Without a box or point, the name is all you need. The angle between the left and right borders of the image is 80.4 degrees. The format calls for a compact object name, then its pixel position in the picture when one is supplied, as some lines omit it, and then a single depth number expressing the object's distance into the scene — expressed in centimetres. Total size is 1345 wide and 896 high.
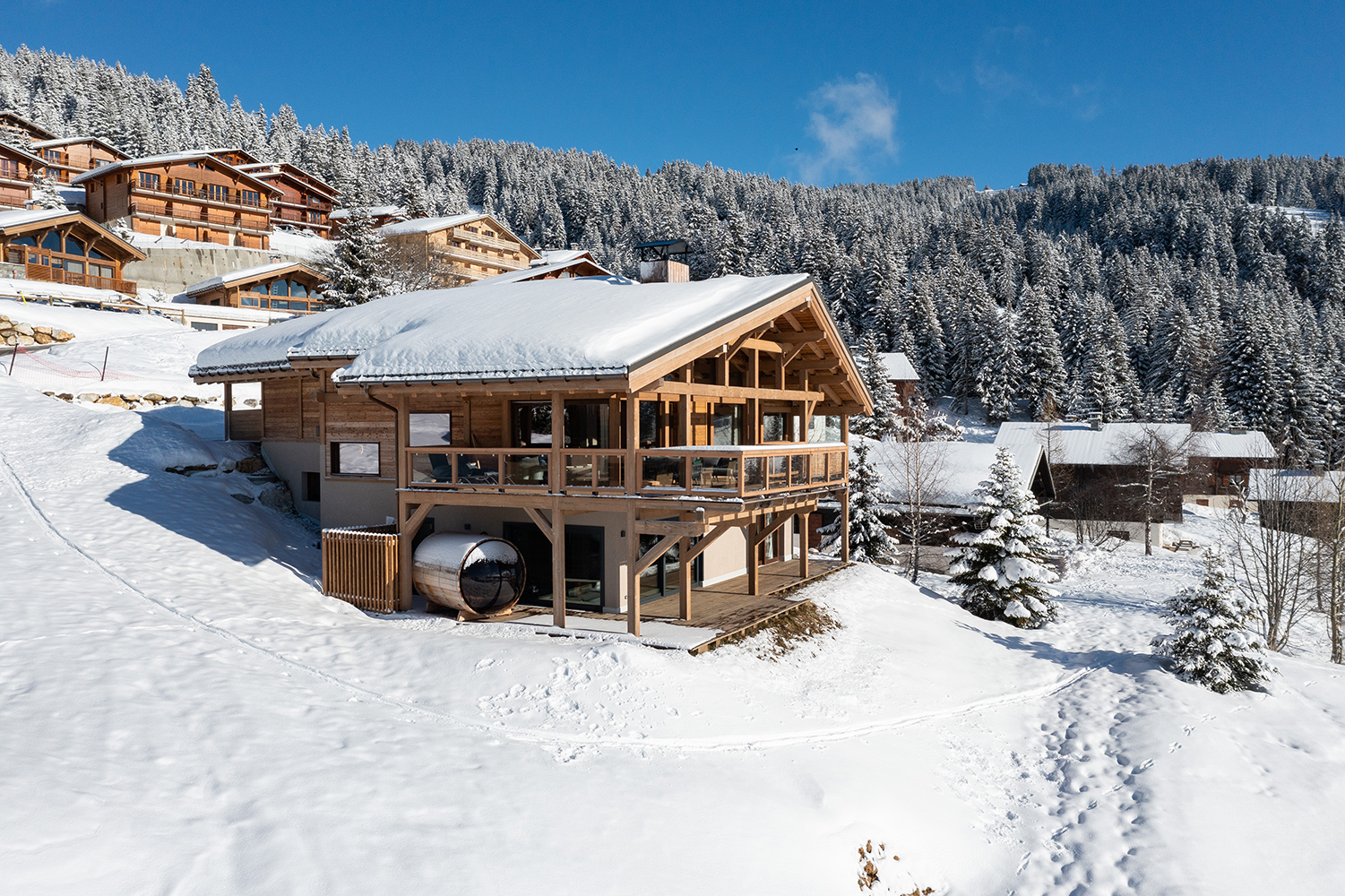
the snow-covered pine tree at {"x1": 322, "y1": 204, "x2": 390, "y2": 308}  3991
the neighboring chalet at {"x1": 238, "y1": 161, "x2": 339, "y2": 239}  7412
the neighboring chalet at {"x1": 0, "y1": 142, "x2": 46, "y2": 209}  5747
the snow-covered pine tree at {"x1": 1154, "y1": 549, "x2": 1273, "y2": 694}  1576
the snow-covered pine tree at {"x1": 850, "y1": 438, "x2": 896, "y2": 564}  2642
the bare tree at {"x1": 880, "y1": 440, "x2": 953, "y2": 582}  2861
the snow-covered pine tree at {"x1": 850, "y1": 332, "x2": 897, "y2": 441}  5516
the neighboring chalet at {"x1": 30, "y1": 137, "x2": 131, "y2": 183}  7006
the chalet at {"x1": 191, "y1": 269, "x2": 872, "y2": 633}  1438
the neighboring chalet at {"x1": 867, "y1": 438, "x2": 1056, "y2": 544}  3148
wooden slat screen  1584
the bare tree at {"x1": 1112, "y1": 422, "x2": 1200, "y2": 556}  4172
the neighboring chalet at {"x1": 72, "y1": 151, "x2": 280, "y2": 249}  5662
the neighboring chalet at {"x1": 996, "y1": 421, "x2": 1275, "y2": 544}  4259
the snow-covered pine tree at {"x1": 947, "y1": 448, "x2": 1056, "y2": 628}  2122
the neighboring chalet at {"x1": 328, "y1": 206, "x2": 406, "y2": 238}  7331
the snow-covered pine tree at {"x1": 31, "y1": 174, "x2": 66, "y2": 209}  5731
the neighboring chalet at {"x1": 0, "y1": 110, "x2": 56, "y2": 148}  7031
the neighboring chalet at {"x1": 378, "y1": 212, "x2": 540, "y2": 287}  5556
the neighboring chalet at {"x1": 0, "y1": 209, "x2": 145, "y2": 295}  4238
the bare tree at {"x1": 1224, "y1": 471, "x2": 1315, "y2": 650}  2361
